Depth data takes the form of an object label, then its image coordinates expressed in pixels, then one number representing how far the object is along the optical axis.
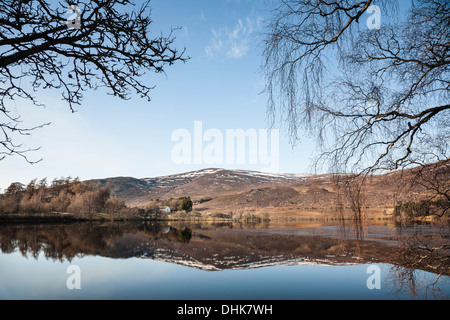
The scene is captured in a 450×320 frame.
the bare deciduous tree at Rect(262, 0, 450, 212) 3.02
